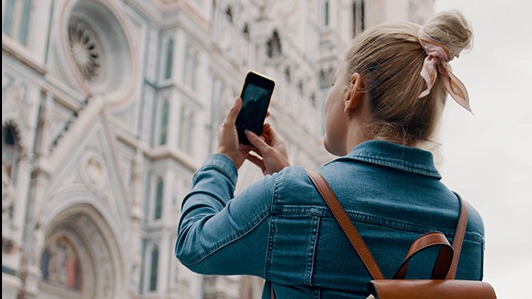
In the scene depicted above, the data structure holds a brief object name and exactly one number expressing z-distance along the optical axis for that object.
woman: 1.66
